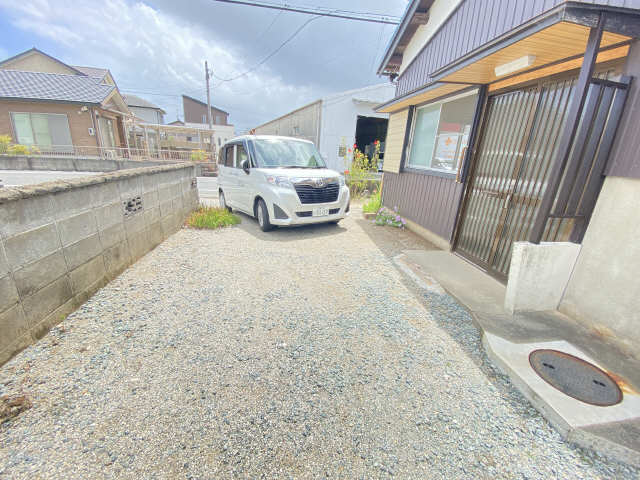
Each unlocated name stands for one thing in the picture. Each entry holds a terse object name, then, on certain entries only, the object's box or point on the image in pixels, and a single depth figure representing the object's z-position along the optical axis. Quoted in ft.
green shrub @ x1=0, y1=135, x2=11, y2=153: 40.65
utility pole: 74.38
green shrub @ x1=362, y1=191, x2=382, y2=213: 23.38
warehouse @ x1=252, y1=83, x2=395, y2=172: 40.34
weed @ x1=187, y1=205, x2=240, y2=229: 18.34
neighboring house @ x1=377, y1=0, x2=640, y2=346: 7.29
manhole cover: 5.97
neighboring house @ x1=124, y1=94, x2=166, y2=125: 103.14
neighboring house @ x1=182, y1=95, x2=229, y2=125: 130.27
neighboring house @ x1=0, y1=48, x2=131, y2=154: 45.78
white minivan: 16.15
